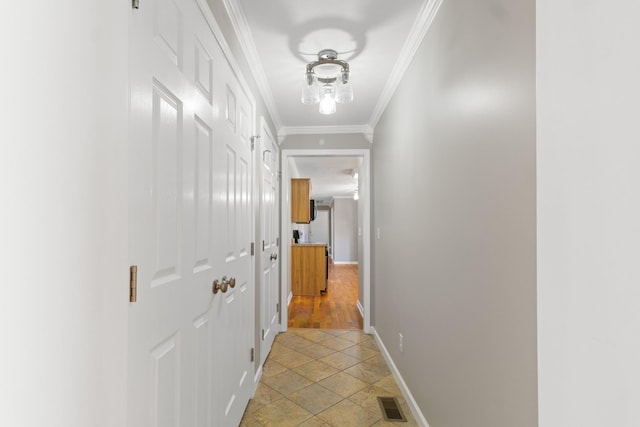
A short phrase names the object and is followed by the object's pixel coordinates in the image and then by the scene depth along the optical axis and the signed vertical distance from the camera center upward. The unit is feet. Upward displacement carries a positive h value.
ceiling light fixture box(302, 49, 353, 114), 7.21 +3.15
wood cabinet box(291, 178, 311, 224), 18.03 +0.97
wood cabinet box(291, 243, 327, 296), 18.38 -2.99
